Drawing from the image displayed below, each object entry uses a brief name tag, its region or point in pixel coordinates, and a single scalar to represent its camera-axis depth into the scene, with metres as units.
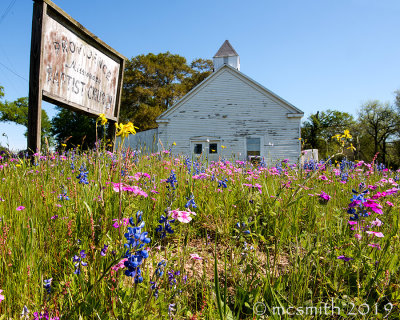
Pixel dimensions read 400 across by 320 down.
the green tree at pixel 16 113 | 58.81
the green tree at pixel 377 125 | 44.50
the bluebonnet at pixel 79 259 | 1.36
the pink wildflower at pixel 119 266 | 1.30
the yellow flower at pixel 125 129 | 1.34
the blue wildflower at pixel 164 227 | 1.39
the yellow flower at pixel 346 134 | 2.90
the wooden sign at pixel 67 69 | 3.76
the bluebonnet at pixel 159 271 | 1.20
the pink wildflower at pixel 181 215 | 1.25
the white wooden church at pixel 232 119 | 18.21
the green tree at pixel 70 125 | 41.28
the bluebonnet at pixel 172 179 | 2.02
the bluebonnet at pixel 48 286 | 1.26
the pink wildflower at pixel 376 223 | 1.73
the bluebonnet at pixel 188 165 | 3.64
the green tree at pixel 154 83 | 36.44
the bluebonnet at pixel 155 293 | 1.25
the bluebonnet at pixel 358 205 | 1.61
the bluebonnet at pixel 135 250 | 0.97
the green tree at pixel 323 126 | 53.66
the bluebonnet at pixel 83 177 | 2.45
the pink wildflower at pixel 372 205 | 1.58
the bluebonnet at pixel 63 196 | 2.13
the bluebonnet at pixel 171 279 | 1.41
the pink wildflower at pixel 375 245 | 1.73
